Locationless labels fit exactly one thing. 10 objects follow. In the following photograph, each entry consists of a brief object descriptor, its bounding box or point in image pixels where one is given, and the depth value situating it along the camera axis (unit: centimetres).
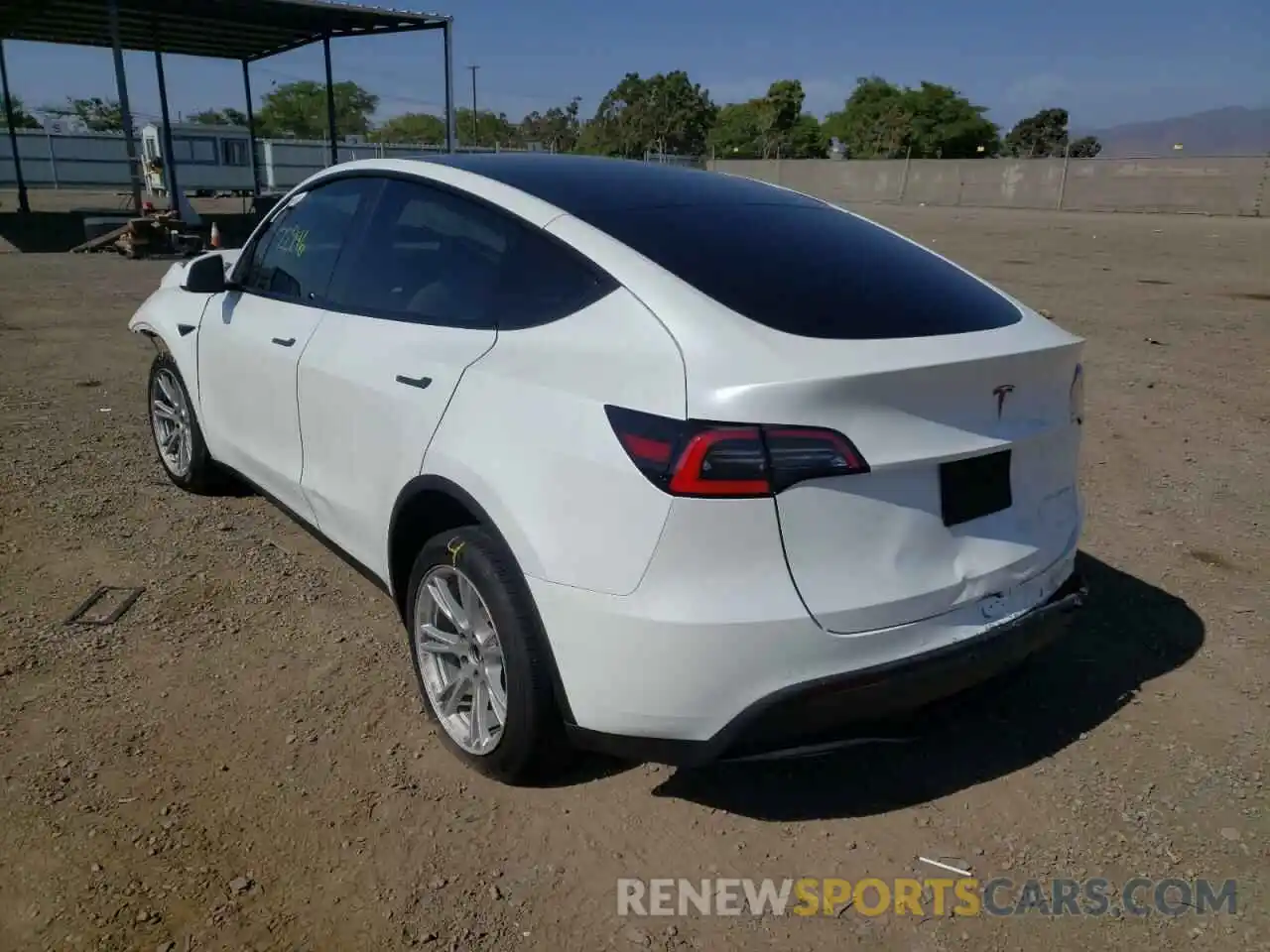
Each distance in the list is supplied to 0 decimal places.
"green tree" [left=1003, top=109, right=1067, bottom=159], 8356
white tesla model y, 214
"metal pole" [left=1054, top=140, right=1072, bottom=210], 4094
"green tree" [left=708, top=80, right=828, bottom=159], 8475
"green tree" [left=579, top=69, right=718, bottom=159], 9081
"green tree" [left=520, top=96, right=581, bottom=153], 10117
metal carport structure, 1827
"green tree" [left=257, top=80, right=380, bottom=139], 9025
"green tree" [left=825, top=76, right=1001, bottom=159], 7356
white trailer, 3859
